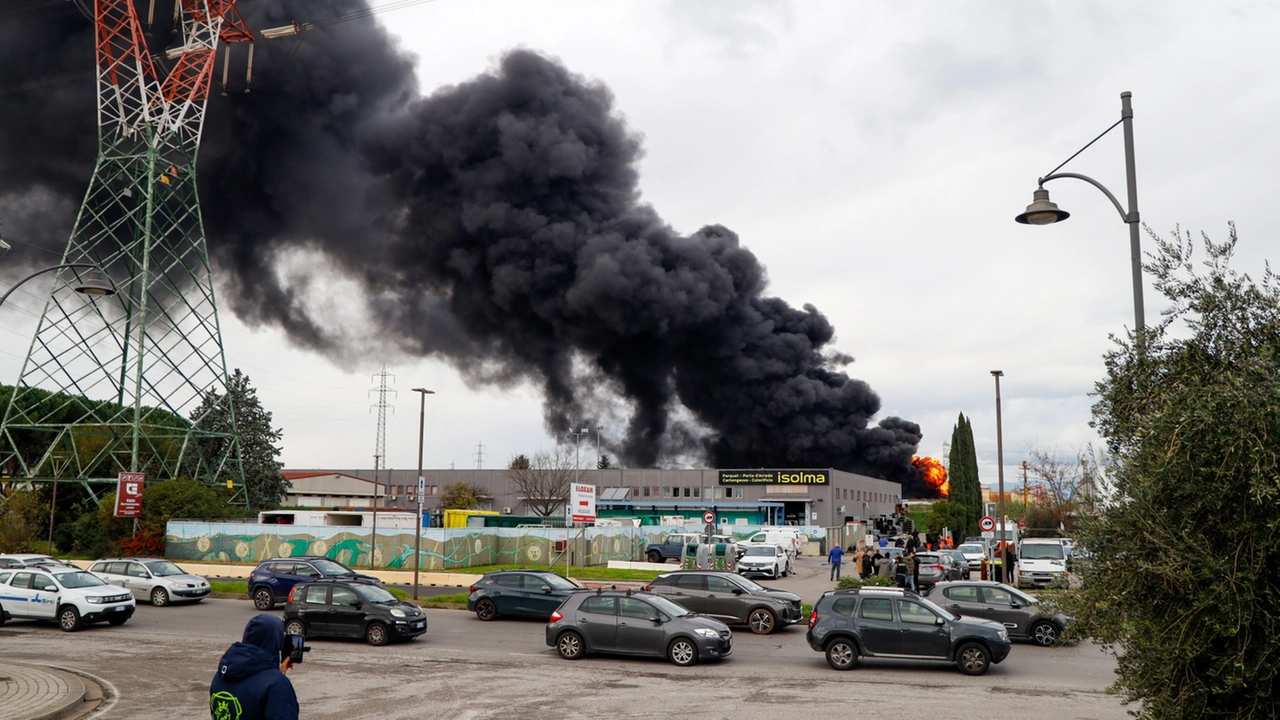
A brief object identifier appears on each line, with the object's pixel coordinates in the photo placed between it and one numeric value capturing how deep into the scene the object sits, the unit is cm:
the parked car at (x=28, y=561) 2617
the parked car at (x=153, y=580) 2675
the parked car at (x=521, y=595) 2309
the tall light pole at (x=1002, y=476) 3148
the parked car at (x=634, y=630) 1659
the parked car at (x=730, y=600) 2114
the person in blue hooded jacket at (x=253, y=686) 473
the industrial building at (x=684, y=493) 7262
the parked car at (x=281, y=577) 2569
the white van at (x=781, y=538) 4931
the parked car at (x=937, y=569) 3269
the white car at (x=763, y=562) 3762
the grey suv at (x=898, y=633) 1573
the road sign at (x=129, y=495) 3994
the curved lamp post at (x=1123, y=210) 877
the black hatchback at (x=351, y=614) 1911
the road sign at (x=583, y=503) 2827
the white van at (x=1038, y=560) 3316
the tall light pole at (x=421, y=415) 3306
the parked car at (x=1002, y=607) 1938
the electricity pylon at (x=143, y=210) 4625
